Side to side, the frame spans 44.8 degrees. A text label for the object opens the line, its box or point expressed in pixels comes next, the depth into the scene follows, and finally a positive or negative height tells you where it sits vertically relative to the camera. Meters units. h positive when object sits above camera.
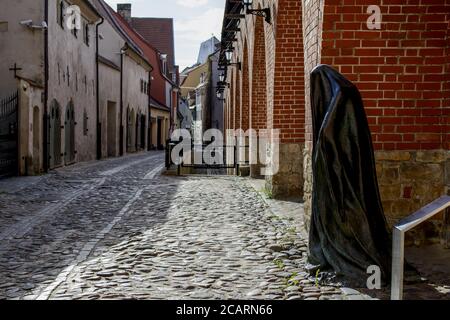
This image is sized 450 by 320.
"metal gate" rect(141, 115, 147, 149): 35.34 +0.14
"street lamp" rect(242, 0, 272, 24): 10.55 +2.37
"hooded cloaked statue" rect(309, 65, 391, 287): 4.34 -0.43
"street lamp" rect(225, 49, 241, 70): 20.92 +3.11
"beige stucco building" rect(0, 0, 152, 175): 14.05 +1.66
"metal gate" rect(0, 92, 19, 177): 13.12 -0.06
